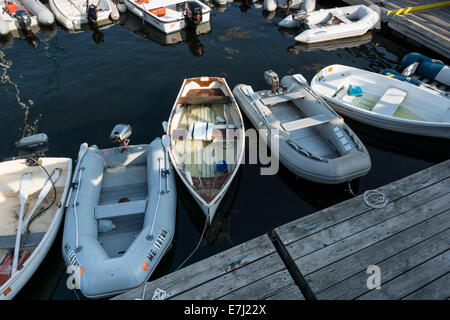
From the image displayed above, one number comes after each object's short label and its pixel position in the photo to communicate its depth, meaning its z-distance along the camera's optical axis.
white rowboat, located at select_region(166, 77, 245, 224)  9.08
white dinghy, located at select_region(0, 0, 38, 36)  17.97
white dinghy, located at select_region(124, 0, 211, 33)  18.36
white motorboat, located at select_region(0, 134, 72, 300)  7.59
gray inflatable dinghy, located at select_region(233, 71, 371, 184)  9.59
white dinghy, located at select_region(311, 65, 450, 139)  11.34
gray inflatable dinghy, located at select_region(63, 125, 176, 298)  7.07
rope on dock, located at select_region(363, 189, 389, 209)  7.70
